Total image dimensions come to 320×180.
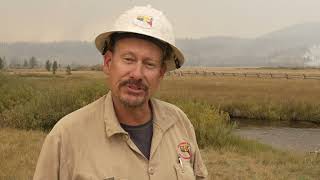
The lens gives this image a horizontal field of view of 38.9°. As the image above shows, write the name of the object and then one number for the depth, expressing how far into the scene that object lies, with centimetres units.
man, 222
